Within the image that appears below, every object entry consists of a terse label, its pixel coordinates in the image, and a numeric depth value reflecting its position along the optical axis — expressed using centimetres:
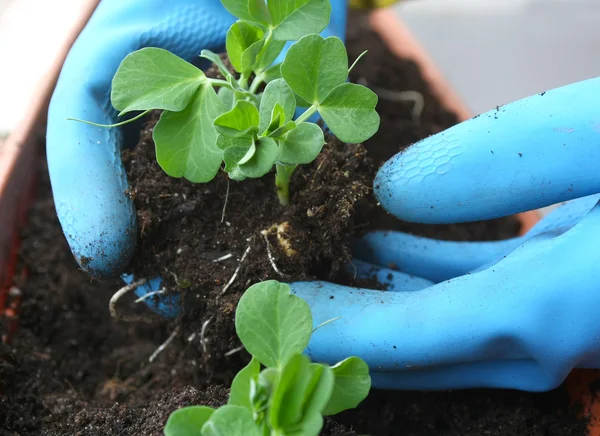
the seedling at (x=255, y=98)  31
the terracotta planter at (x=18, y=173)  38
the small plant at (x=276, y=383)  27
